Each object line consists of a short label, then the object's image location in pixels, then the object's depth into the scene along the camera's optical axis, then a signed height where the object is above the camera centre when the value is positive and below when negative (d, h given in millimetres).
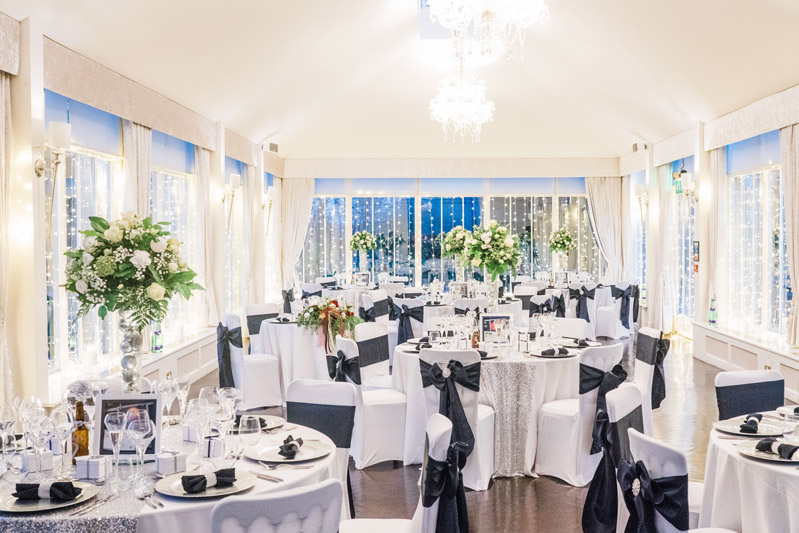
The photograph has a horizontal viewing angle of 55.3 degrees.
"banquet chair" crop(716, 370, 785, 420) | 4262 -766
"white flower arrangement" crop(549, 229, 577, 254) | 14992 +323
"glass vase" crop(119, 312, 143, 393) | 3559 -443
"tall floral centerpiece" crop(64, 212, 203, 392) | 3561 -65
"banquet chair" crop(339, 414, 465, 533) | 3059 -1049
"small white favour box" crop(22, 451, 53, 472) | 2902 -760
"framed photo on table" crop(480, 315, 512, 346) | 5840 -547
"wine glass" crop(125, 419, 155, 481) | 2799 -638
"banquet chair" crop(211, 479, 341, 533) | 2297 -769
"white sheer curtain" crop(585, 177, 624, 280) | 15758 +901
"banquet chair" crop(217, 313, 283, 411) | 7676 -1186
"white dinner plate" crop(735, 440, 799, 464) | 3157 -840
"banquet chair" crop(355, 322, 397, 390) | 6406 -811
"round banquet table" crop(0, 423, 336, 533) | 2518 -857
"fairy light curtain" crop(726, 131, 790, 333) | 9359 +227
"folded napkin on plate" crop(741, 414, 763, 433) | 3553 -795
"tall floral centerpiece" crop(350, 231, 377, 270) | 15430 +348
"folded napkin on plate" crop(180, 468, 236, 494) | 2705 -796
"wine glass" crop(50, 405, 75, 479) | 3084 -685
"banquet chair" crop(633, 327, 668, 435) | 5566 -789
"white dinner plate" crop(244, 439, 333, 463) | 3088 -799
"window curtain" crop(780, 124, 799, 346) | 8117 +528
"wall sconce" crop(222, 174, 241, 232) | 10914 +1079
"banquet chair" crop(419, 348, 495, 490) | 5109 -1065
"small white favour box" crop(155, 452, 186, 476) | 2932 -782
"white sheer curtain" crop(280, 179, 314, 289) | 15594 +887
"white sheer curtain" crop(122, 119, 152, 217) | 7898 +981
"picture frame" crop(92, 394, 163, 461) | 3061 -611
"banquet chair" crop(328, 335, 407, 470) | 5730 -1252
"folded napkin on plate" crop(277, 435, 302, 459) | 3113 -778
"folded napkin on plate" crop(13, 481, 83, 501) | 2629 -795
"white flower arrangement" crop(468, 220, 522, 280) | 8609 +102
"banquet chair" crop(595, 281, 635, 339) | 12156 -926
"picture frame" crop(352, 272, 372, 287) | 13133 -342
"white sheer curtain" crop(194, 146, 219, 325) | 10133 +555
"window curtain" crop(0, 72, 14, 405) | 5438 +238
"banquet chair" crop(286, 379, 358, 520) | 3936 -782
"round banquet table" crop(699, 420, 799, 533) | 3047 -1000
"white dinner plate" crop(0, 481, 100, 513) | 2555 -823
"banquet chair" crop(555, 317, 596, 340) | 6758 -627
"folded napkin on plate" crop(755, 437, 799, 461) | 3165 -819
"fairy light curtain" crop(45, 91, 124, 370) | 6754 +560
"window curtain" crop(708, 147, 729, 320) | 10406 +562
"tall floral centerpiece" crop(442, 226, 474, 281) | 9890 +227
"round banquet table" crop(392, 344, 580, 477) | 5449 -1018
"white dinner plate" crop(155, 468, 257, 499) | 2684 -819
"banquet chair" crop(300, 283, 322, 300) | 13039 -516
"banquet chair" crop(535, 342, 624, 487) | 5117 -1217
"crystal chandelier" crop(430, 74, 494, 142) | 10719 +2203
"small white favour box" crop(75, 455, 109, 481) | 2875 -779
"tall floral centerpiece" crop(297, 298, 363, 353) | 7117 -570
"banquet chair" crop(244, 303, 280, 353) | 8595 -646
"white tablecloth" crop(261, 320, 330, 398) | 7613 -937
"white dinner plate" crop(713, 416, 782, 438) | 3539 -815
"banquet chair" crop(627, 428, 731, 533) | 2812 -770
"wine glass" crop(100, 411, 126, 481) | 2811 -624
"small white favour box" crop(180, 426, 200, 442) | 3348 -762
